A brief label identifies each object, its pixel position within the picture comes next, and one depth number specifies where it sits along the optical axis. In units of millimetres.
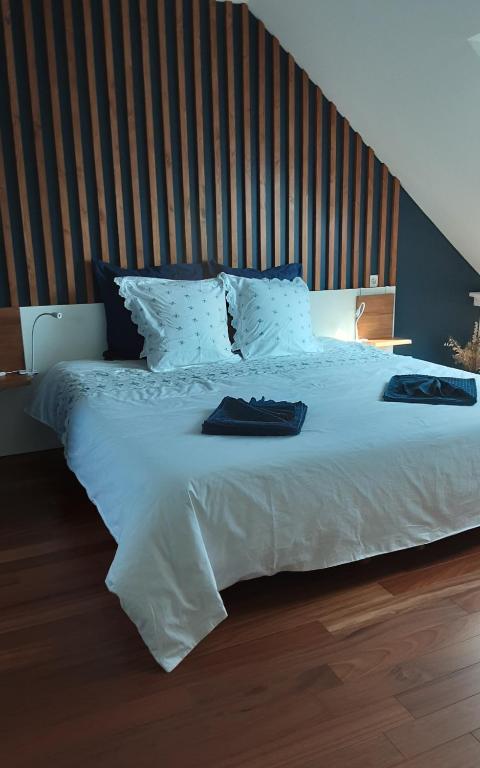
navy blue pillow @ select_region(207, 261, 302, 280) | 3791
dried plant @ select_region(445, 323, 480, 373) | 4500
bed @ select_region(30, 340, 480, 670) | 1785
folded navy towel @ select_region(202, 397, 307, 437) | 2174
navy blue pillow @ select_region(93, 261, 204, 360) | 3469
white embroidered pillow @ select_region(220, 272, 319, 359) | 3504
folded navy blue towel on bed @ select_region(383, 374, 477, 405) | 2535
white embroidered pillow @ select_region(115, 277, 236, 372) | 3225
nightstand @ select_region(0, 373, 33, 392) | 3184
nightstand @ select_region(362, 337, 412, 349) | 4316
